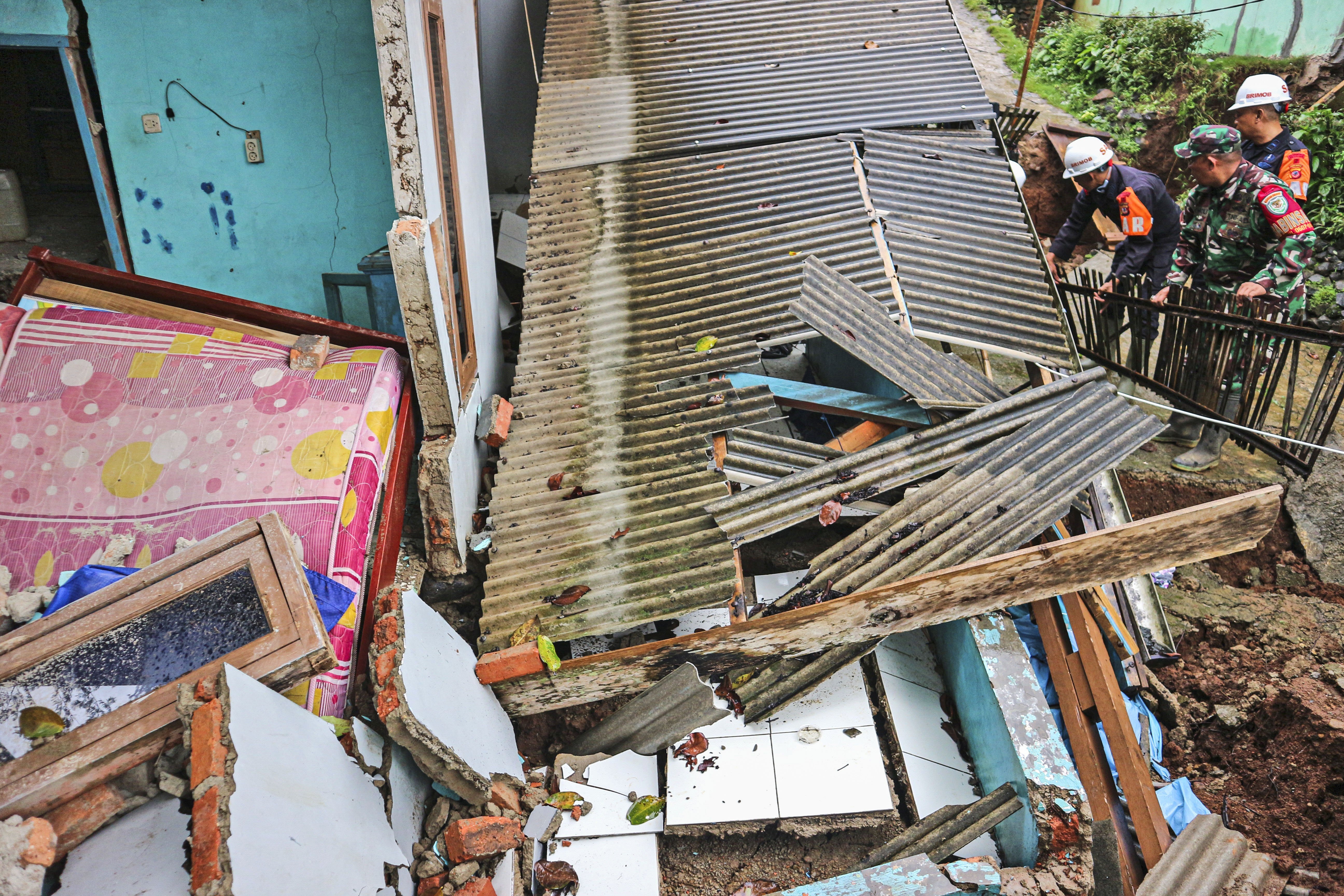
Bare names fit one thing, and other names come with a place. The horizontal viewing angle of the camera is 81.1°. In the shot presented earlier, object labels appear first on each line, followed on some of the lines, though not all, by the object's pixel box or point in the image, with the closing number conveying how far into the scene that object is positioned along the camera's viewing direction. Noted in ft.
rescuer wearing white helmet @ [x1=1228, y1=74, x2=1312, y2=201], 19.34
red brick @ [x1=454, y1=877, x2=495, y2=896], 10.68
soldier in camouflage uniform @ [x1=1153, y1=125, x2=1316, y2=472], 17.70
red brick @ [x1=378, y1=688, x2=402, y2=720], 10.48
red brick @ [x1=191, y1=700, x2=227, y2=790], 8.21
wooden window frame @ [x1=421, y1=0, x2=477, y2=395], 14.07
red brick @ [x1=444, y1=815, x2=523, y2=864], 10.89
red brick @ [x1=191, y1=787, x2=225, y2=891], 7.57
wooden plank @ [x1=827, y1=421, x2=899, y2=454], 13.96
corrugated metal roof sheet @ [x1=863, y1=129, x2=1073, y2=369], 15.34
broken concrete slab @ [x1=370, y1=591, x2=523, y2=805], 10.61
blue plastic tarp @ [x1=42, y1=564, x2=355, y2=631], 10.87
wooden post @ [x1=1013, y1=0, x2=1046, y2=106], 29.27
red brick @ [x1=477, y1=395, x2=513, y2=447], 16.11
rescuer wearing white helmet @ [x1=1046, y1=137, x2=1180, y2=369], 19.58
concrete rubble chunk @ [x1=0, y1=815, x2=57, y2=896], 7.82
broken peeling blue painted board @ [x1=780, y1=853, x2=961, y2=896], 10.42
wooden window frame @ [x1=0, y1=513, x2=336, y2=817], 8.63
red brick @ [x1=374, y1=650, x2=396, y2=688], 10.81
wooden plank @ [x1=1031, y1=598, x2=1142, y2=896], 11.31
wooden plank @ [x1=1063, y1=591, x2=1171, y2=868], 11.16
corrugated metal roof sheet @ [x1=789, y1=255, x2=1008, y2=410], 13.92
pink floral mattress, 12.51
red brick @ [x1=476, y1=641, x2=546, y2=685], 12.26
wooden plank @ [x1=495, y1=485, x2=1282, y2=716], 11.79
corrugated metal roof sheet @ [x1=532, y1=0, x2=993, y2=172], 19.52
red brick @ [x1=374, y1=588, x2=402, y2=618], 11.50
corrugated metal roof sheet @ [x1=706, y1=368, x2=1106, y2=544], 12.77
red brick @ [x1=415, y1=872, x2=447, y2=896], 10.78
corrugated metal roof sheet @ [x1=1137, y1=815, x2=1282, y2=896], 10.73
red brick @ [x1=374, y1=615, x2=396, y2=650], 11.14
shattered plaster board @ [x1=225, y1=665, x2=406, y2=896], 8.11
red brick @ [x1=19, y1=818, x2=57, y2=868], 8.12
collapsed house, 9.59
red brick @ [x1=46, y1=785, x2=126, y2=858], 8.57
